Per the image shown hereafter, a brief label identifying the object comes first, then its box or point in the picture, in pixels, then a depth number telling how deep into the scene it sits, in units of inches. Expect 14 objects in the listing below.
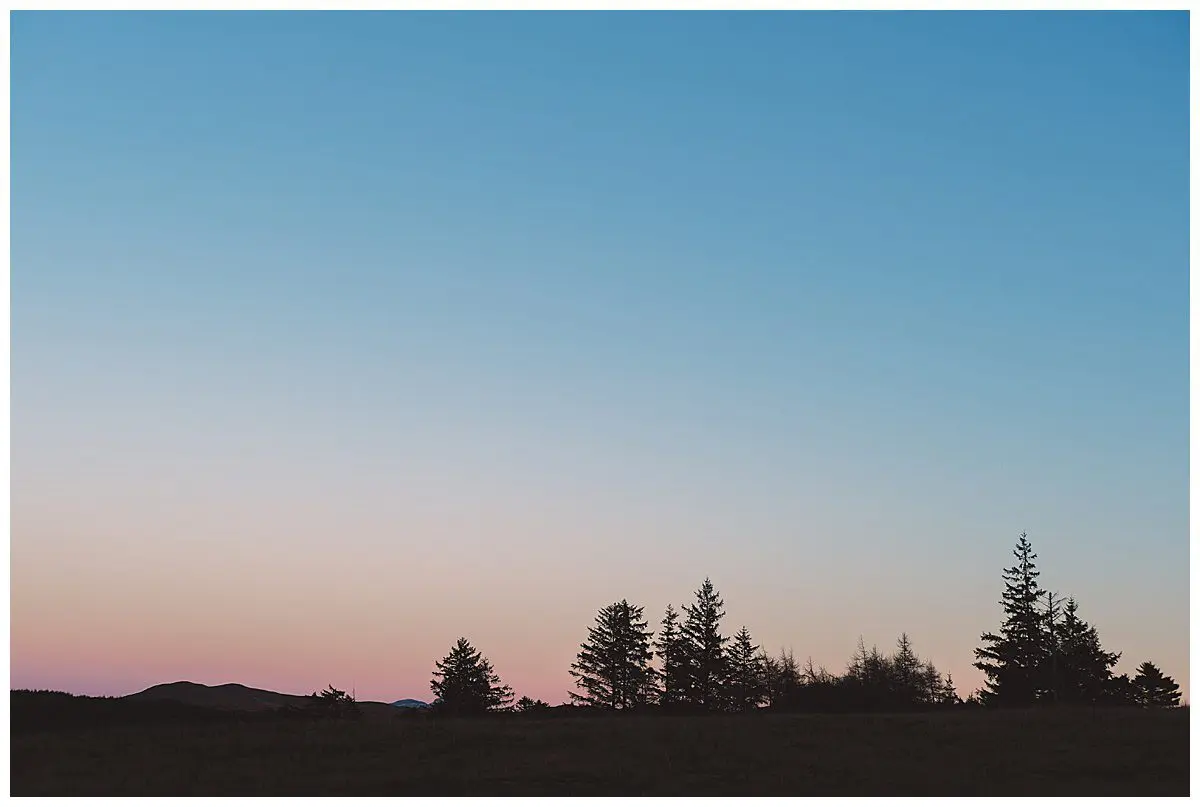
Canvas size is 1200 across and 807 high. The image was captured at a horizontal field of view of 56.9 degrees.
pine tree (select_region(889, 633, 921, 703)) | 3220.2
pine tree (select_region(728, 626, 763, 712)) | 3531.5
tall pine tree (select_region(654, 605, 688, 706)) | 3560.5
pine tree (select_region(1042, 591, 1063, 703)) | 3294.8
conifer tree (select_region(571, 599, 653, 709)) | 3673.7
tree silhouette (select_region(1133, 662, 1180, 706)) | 3648.6
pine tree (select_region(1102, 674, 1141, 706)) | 3366.1
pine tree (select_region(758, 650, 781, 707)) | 3735.7
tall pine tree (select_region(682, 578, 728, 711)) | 3553.2
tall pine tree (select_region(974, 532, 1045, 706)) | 3366.1
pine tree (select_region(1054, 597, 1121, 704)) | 3312.0
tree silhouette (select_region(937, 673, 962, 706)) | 2728.8
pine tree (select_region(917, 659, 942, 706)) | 3947.6
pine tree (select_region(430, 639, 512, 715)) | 3508.9
